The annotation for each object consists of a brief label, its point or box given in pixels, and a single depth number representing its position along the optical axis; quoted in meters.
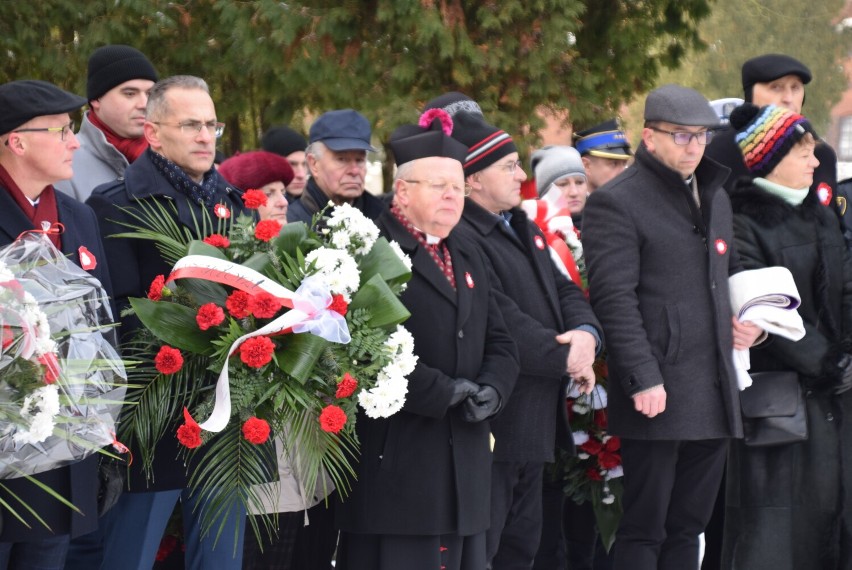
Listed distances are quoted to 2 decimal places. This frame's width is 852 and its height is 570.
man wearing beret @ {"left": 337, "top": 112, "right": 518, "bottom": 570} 8.63
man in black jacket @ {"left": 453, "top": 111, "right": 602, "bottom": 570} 9.74
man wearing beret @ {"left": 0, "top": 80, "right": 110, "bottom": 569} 7.46
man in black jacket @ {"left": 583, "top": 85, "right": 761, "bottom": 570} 10.08
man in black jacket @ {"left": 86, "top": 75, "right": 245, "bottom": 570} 8.57
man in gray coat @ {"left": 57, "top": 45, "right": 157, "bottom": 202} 10.49
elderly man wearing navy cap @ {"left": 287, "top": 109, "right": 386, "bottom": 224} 11.47
